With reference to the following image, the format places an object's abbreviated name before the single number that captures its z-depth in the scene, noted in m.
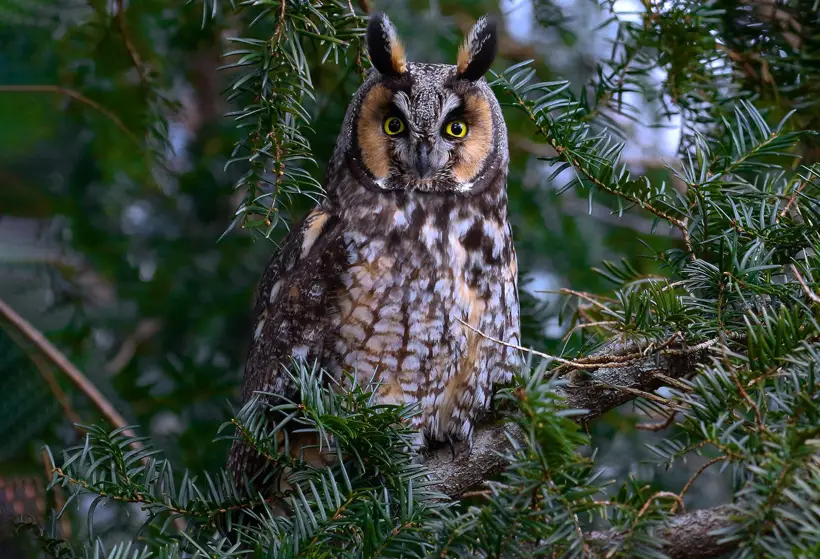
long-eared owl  8.17
